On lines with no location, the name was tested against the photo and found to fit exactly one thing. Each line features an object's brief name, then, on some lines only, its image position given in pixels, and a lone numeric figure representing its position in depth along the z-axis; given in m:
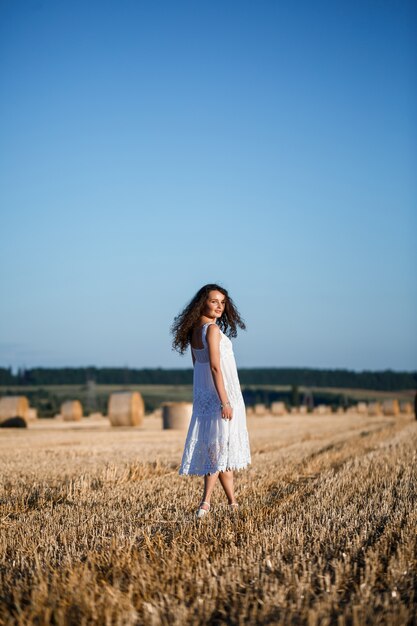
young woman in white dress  6.18
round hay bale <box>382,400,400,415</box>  41.50
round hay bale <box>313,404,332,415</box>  46.97
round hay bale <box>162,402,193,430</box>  25.11
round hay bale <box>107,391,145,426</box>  26.81
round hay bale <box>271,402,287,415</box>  44.50
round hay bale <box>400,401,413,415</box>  45.16
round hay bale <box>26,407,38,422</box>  35.59
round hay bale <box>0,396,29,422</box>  26.70
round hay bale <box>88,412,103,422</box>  37.19
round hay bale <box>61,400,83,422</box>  34.75
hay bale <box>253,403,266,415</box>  44.25
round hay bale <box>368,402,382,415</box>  43.69
